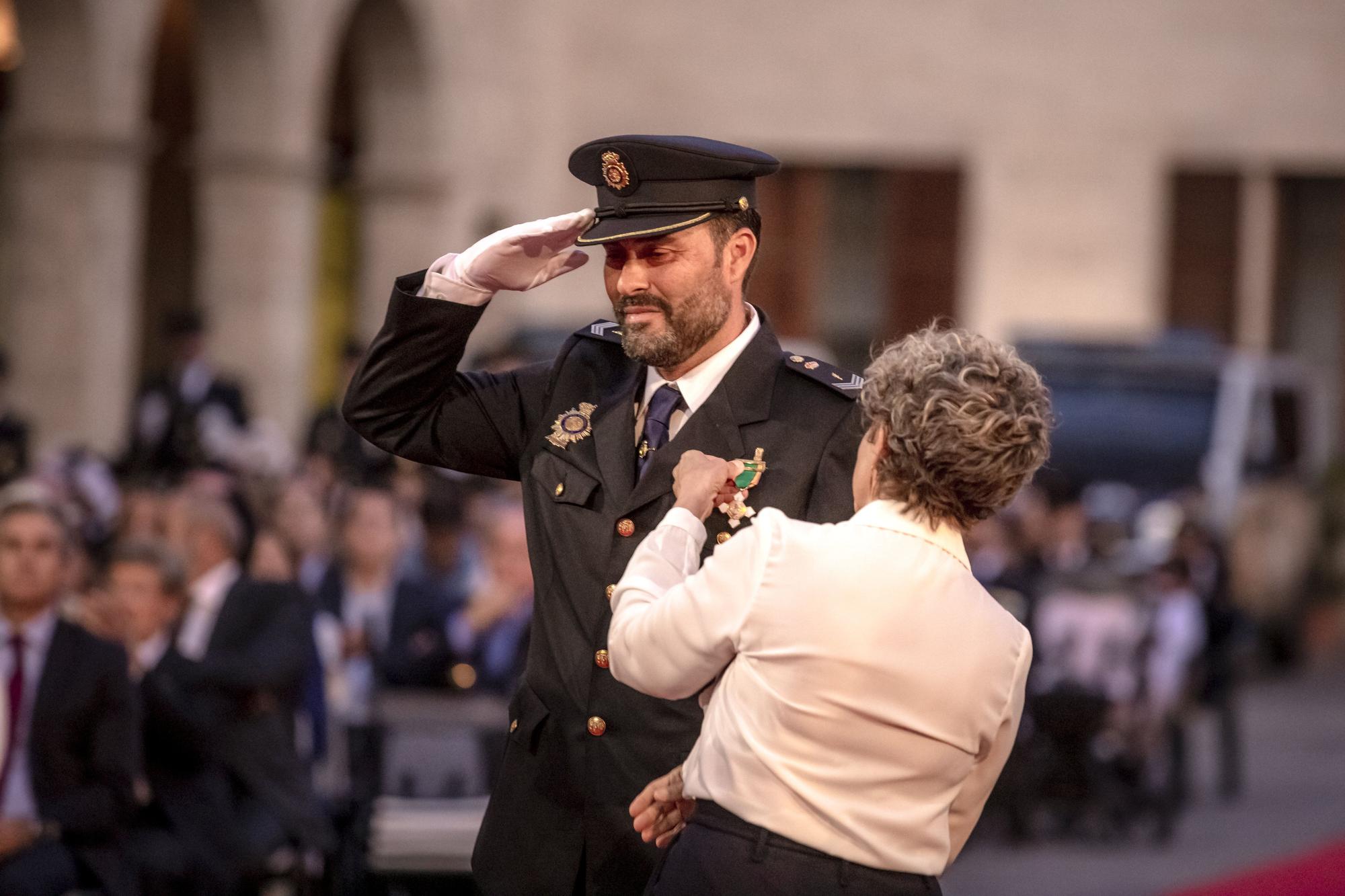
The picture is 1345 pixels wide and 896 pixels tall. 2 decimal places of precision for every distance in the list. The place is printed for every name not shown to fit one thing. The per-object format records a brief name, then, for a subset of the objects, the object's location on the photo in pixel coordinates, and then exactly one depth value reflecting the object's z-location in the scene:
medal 7.59
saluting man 7.73
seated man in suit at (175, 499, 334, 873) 14.35
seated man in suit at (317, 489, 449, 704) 18.05
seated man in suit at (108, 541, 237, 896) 13.52
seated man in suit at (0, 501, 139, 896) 12.54
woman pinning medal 6.73
